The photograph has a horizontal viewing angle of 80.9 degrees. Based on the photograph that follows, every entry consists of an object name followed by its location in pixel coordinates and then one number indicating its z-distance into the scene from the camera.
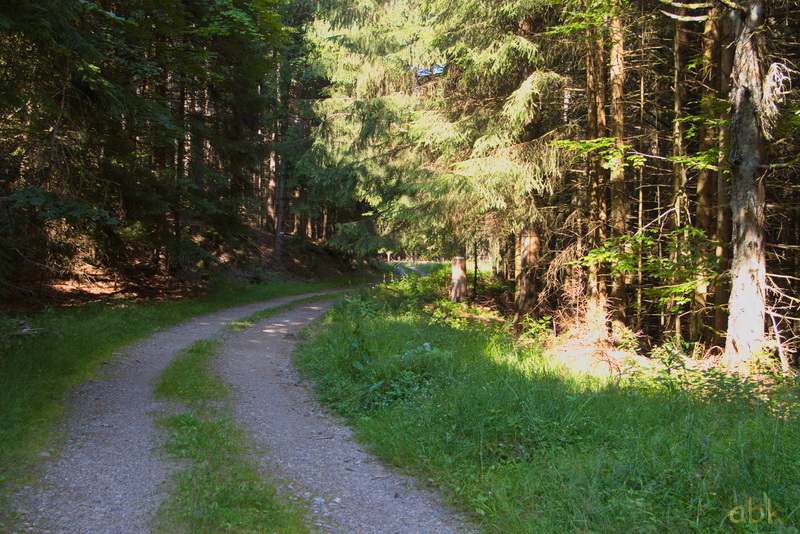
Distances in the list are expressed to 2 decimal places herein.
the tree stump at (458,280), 17.38
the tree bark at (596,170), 10.33
